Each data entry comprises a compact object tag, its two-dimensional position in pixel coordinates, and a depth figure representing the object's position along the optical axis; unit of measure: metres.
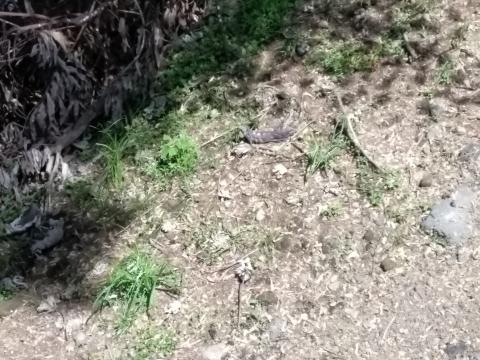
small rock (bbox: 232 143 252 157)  4.46
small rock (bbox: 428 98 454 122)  4.38
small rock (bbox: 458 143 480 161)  4.15
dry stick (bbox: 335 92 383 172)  4.22
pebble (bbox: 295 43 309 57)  4.88
